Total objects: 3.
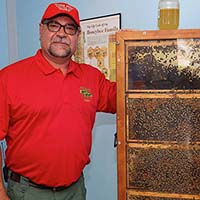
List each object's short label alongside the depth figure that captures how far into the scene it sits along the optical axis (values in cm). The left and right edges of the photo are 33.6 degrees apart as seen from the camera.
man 144
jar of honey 136
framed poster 186
